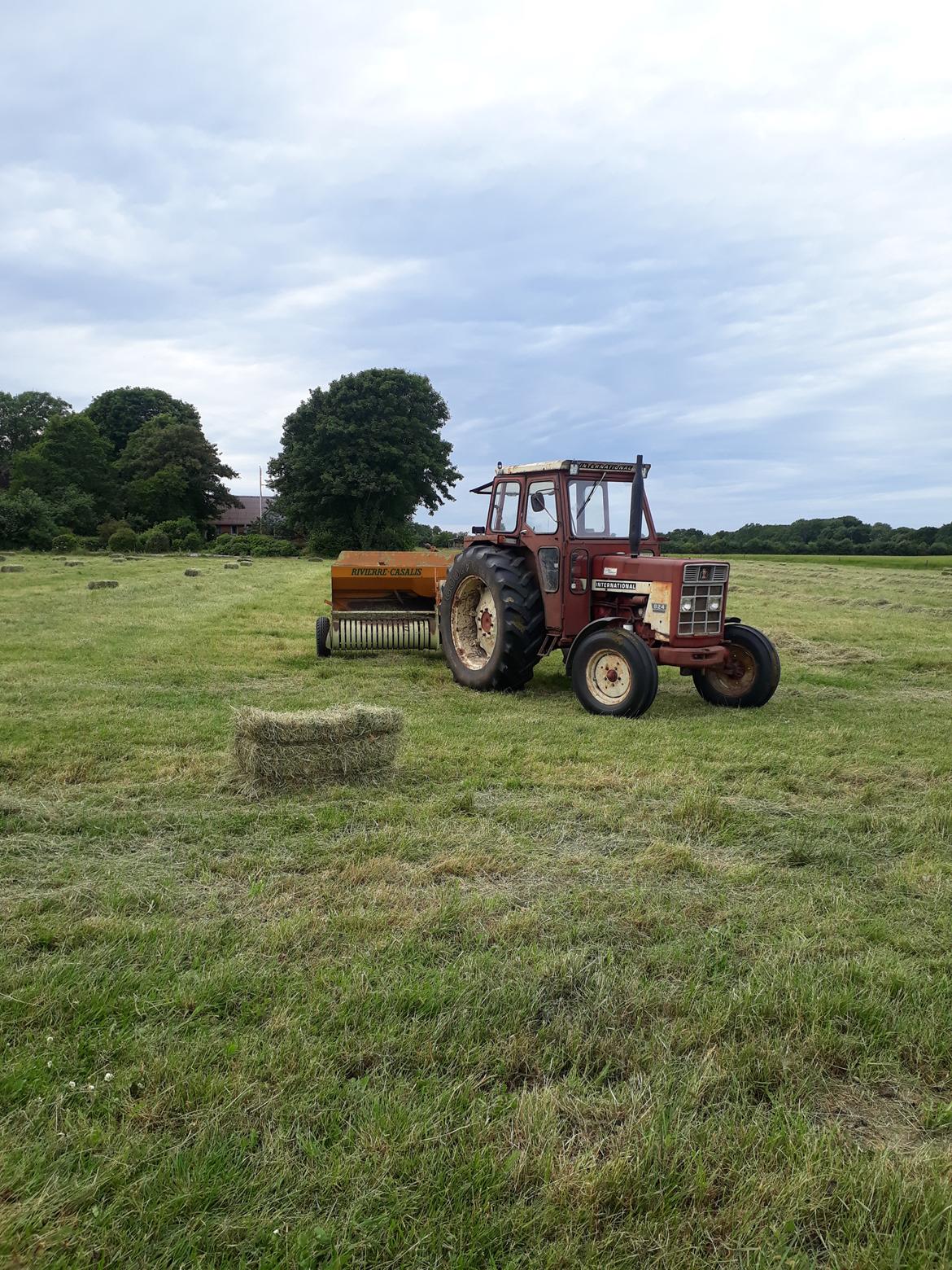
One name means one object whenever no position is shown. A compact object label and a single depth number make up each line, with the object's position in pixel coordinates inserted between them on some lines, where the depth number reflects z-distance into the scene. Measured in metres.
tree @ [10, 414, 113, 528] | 51.03
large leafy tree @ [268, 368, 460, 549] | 43.66
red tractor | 7.74
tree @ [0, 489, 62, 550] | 38.25
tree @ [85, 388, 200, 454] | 65.19
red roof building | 71.25
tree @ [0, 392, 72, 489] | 64.69
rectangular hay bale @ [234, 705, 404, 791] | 5.15
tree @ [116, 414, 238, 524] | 54.31
